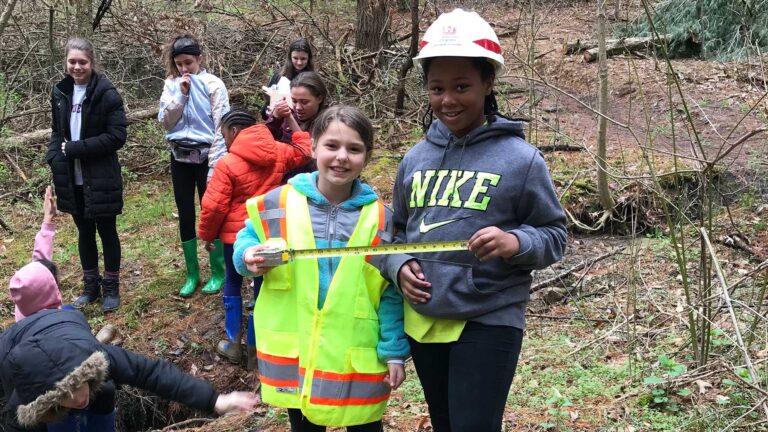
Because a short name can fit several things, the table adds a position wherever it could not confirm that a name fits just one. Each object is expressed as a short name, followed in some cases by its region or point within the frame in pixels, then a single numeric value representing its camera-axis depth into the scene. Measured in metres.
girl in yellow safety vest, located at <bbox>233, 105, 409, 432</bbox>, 2.72
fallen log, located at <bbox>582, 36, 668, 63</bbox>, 12.34
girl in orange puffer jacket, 4.99
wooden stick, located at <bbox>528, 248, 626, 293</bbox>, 6.43
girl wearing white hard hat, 2.43
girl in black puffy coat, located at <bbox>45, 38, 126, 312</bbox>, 5.75
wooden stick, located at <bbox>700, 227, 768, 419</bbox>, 2.88
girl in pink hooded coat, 3.24
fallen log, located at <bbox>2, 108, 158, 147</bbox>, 9.50
